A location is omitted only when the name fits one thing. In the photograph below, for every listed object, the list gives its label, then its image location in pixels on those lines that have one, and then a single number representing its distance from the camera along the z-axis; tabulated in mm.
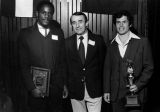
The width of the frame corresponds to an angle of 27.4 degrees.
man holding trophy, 3346
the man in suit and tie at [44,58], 3656
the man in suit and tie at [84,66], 3594
